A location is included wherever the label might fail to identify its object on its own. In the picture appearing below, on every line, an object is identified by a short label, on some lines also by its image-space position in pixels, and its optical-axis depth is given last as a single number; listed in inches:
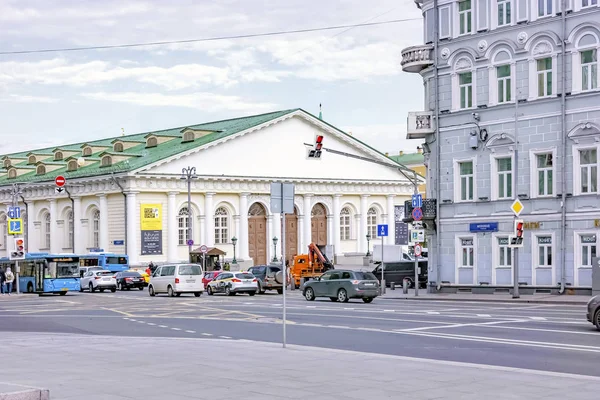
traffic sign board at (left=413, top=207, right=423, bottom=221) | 1857.4
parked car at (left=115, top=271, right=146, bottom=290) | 2647.6
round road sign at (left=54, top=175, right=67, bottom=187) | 2637.8
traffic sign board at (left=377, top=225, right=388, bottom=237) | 2092.9
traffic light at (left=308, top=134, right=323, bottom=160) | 1638.8
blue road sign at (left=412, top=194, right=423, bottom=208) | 1899.6
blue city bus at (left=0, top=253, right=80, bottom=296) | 2352.4
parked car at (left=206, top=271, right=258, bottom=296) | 2084.2
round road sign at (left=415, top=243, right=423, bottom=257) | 1889.0
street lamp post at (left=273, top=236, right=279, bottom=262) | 3613.4
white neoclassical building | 3336.6
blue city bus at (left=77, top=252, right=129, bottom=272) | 3019.2
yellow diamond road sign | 1673.2
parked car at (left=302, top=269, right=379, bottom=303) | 1668.3
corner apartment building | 1702.8
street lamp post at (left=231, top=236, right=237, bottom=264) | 3336.6
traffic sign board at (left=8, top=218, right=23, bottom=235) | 2333.9
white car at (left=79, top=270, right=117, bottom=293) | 2554.1
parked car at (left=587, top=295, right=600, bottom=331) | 983.6
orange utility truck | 2487.7
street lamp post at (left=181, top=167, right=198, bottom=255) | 3097.9
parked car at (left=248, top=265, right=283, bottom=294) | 2212.2
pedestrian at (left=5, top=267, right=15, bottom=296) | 2281.0
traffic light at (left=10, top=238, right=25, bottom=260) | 2182.6
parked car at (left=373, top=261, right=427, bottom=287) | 2433.6
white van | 2014.0
